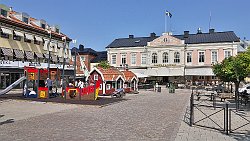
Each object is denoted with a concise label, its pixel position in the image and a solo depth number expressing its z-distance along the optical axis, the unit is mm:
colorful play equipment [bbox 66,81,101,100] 20895
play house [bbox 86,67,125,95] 26141
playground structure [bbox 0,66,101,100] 21078
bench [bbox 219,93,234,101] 20344
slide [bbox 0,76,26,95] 17247
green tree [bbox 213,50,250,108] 16500
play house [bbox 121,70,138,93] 31041
